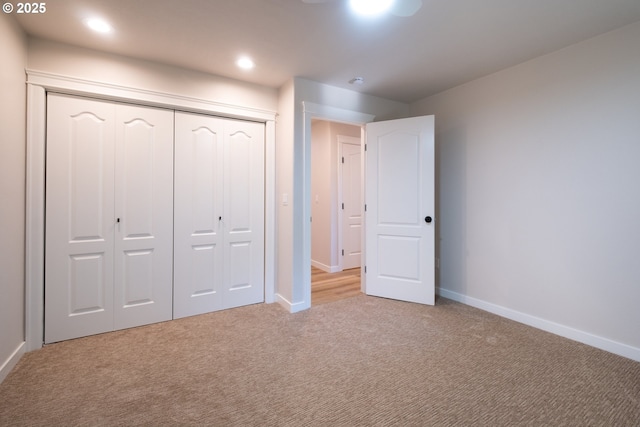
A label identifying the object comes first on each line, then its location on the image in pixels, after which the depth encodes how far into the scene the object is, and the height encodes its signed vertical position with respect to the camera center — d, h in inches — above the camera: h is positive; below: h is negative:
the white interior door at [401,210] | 124.9 +3.1
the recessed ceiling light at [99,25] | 80.7 +55.2
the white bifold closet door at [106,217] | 92.4 -0.2
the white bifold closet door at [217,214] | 111.5 +1.1
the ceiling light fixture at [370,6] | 71.7 +54.3
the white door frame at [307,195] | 120.4 +9.2
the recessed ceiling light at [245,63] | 102.0 +56.4
